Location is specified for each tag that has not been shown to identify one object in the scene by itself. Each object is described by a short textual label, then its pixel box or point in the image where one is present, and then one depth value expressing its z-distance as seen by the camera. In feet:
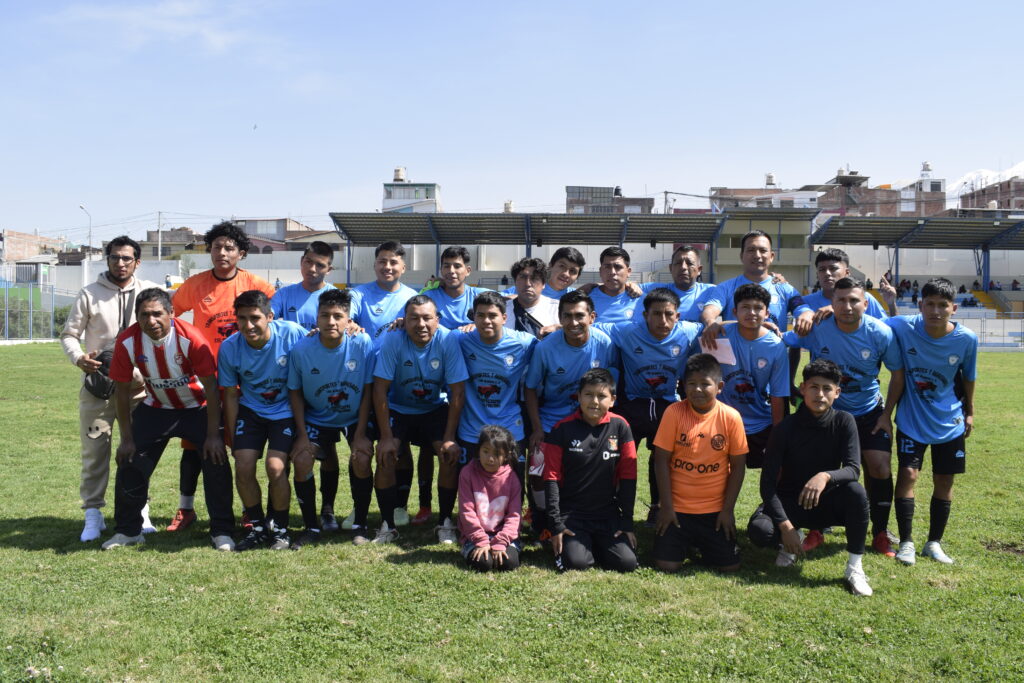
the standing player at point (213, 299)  19.43
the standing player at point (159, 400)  17.30
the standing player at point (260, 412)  17.20
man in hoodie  18.40
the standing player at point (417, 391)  17.80
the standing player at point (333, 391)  17.65
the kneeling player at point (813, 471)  15.53
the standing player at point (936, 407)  16.76
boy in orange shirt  15.88
